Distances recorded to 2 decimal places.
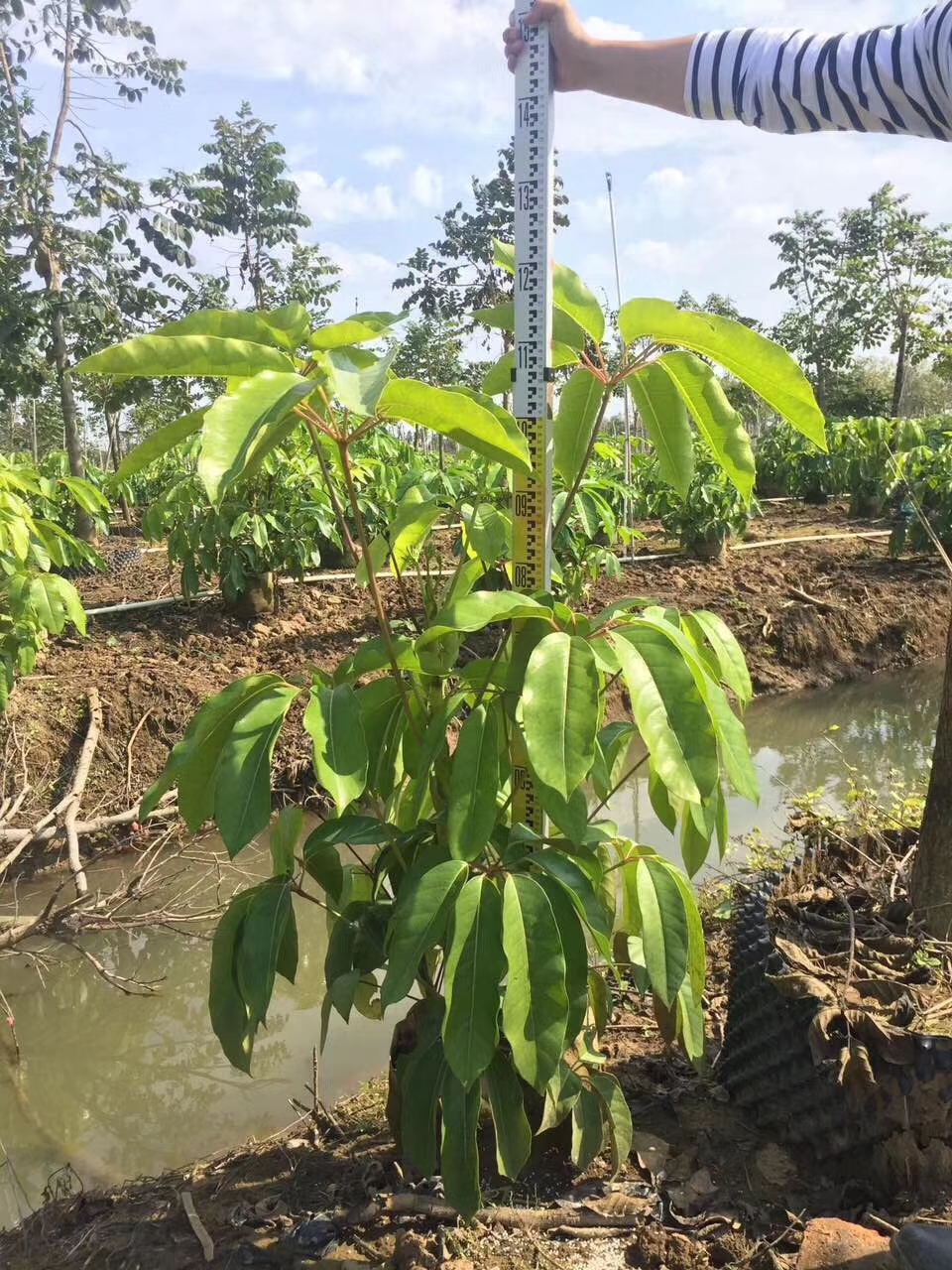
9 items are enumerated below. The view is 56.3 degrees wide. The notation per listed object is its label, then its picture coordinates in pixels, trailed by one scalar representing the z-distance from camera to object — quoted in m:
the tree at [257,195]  15.77
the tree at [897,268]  20.23
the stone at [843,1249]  1.27
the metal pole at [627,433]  7.88
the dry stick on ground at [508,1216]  1.47
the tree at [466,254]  16.86
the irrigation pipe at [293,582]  5.16
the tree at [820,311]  22.38
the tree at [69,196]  8.10
